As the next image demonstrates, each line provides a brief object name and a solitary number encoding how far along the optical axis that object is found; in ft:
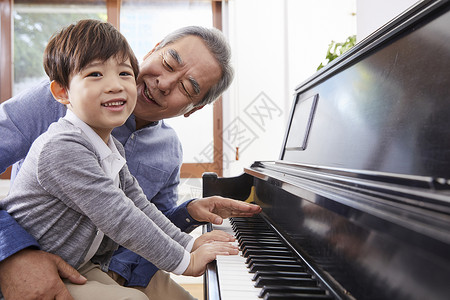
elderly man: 4.32
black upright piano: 1.60
